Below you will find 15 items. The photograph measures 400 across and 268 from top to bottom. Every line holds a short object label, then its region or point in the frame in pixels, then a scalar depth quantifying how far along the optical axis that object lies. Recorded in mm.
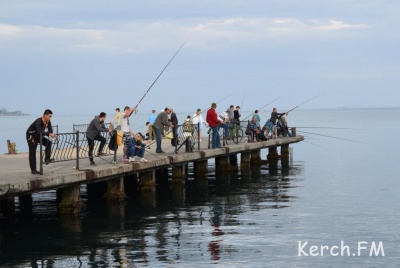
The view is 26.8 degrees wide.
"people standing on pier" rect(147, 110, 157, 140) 34788
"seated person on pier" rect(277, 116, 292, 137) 43238
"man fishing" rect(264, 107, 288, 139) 41156
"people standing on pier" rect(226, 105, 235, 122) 39094
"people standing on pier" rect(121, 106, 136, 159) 25188
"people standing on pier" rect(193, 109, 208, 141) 35156
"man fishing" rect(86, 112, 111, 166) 23022
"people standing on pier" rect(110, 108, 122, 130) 32912
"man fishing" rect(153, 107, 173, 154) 27422
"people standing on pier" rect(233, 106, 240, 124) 40225
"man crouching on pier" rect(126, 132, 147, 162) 24312
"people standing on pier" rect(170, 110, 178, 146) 28453
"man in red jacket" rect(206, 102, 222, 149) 30516
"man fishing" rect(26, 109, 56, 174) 19906
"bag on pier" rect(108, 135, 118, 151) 23859
